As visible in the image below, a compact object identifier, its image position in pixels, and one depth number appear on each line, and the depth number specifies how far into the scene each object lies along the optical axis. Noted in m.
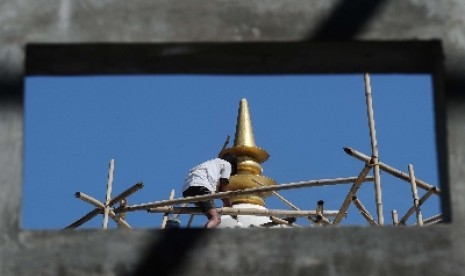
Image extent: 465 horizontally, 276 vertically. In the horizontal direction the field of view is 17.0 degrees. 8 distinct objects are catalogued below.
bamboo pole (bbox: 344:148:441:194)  21.36
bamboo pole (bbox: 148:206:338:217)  20.78
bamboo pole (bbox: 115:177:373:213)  18.73
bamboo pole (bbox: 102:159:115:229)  21.94
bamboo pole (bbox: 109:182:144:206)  21.38
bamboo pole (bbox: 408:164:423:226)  20.51
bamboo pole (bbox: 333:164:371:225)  20.94
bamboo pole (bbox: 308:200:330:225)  20.24
